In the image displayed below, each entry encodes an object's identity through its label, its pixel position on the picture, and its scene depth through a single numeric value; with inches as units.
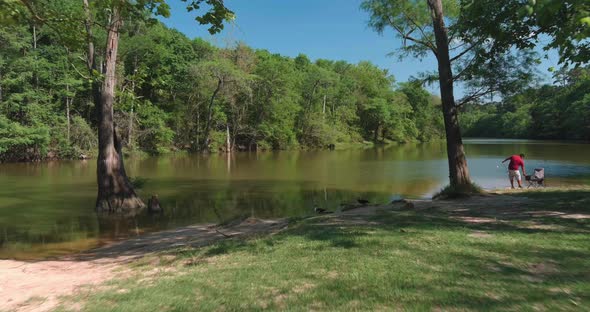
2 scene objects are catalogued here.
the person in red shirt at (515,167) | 677.3
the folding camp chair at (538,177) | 692.7
